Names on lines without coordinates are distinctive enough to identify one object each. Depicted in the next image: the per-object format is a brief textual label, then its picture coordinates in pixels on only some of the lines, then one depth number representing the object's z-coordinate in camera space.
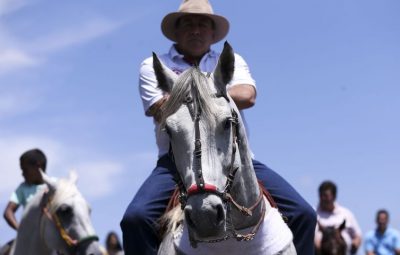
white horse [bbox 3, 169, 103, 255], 12.63
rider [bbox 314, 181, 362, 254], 15.14
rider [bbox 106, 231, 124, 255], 21.48
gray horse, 6.42
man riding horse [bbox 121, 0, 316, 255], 7.82
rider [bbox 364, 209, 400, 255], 18.33
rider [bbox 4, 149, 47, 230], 14.90
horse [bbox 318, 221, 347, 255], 12.66
